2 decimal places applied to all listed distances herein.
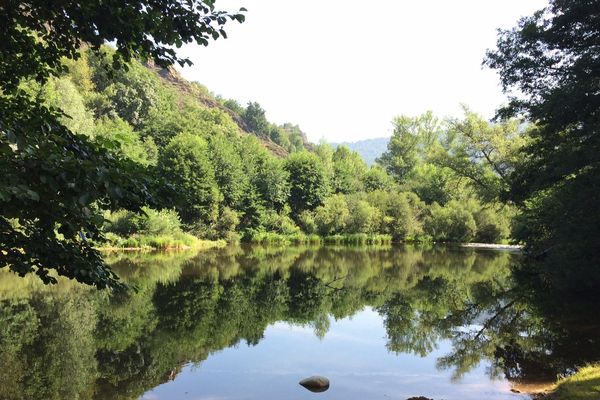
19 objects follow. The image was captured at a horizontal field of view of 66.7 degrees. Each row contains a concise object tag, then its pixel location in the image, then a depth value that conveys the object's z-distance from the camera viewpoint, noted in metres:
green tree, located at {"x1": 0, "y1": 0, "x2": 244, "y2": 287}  3.41
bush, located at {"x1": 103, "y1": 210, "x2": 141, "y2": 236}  42.38
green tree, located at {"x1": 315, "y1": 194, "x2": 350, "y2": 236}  62.83
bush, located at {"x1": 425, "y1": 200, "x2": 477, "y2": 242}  59.71
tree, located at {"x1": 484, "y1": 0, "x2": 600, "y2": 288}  16.75
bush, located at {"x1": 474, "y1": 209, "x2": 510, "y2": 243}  59.50
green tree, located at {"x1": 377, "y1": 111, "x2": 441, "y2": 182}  98.06
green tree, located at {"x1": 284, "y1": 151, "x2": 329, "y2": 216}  67.31
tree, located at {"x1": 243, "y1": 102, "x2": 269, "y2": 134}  144.62
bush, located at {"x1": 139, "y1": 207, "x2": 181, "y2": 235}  43.06
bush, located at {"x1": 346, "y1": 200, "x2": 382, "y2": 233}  62.44
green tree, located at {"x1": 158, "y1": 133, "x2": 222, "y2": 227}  53.49
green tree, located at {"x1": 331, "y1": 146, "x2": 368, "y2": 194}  74.31
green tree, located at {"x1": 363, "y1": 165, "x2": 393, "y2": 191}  78.62
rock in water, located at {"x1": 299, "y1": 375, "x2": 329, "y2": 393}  11.44
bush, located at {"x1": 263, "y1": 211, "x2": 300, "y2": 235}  61.28
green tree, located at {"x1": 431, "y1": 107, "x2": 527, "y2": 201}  37.22
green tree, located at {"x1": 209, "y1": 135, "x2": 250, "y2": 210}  58.56
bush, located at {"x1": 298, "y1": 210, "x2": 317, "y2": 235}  63.34
